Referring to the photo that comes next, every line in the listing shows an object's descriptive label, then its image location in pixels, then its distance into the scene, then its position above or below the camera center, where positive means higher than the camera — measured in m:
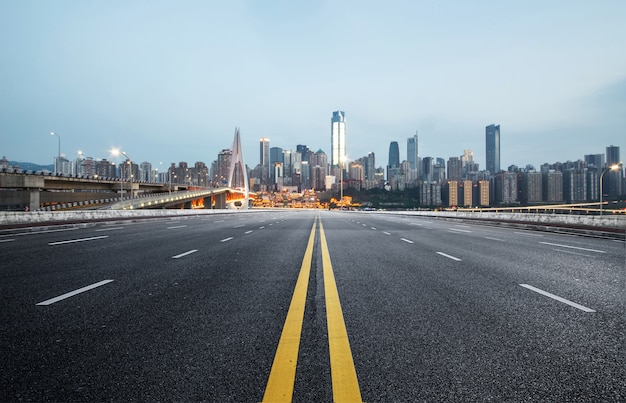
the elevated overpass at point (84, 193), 62.59 +3.24
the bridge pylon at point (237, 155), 112.57 +16.22
